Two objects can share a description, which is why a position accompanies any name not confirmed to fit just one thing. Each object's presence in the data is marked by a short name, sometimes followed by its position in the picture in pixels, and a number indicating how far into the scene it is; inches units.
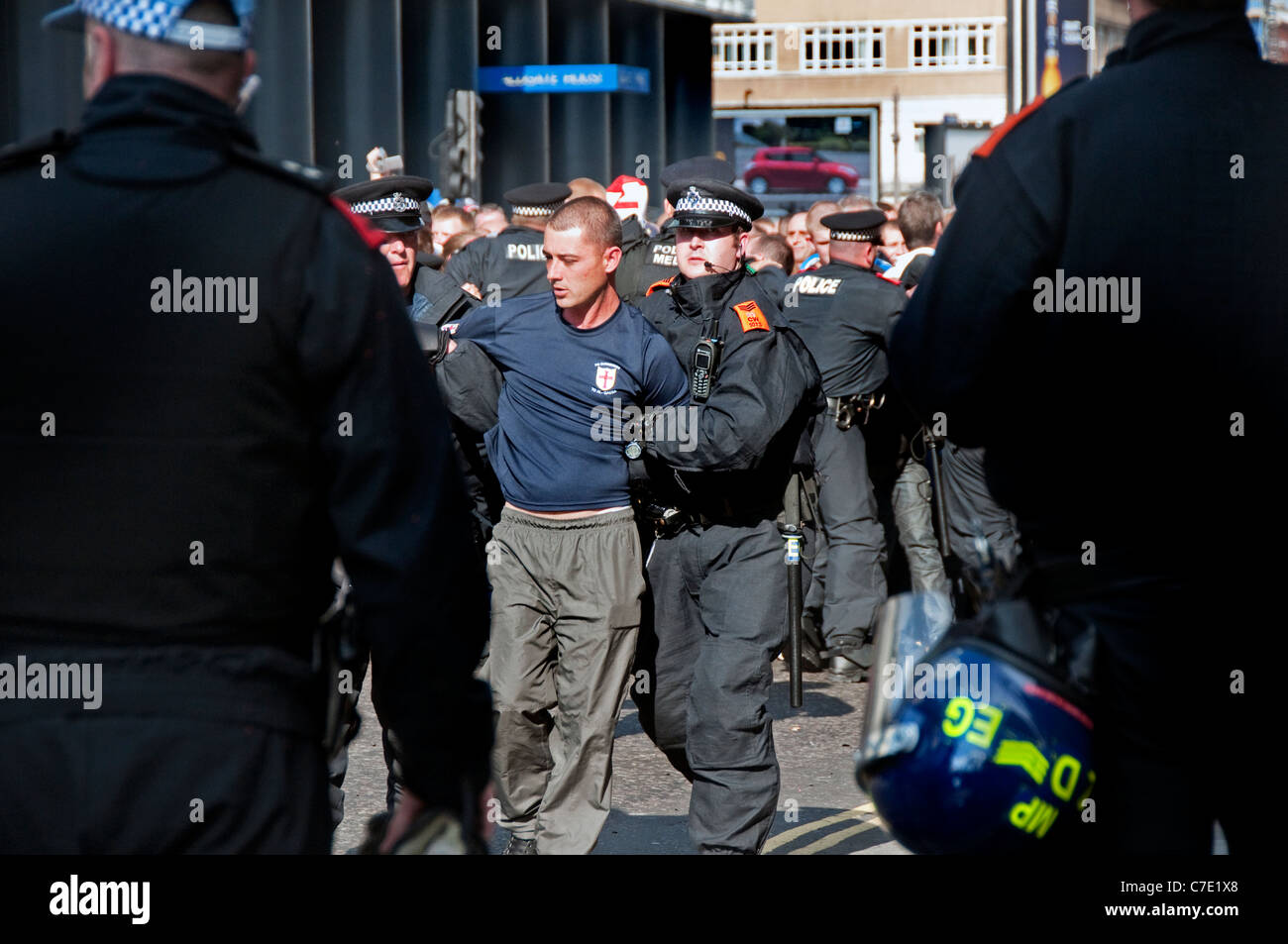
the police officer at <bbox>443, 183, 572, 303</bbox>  377.7
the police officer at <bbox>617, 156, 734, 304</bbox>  346.3
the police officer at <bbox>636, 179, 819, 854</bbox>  210.8
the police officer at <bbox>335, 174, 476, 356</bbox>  268.8
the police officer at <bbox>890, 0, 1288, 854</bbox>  99.7
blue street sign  1083.3
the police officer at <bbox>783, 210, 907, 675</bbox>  354.3
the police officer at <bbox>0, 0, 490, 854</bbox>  89.0
